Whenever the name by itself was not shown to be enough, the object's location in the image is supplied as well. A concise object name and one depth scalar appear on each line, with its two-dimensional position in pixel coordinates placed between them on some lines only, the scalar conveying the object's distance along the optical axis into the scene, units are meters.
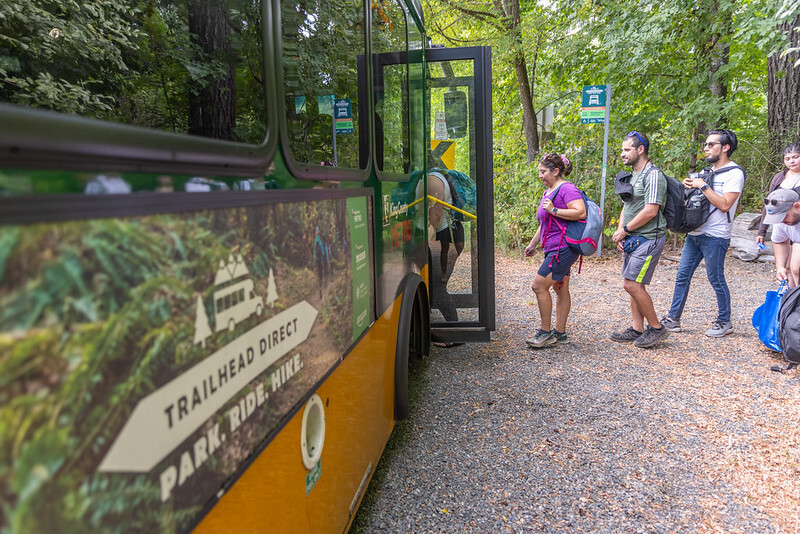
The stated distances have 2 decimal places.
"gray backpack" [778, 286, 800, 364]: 3.86
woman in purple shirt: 4.29
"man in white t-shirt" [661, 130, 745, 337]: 4.43
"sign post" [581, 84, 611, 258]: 7.79
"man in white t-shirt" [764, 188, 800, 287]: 4.83
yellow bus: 0.64
